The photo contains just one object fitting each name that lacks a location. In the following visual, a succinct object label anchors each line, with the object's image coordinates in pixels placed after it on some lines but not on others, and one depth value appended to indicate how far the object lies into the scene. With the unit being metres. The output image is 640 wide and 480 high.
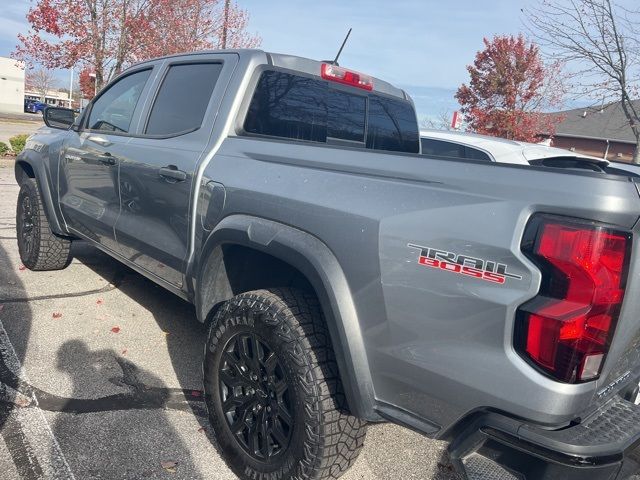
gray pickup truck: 1.62
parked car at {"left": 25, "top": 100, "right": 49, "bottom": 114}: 60.55
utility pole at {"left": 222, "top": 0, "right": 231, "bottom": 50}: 14.51
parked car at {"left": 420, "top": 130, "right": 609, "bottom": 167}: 5.83
